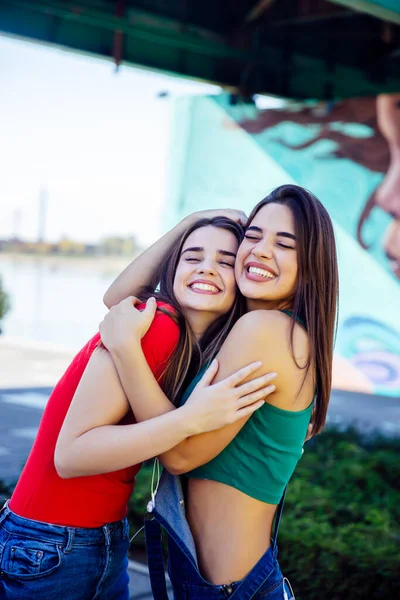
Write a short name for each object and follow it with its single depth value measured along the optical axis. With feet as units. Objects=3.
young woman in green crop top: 5.35
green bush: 10.54
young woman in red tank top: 5.16
